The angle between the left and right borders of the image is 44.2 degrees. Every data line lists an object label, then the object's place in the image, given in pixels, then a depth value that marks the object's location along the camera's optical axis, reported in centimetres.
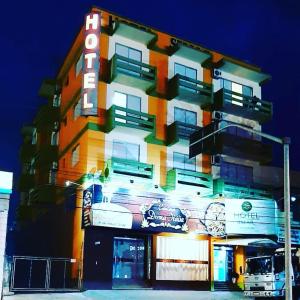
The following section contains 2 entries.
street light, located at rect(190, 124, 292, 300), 1275
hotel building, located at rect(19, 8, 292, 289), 2270
